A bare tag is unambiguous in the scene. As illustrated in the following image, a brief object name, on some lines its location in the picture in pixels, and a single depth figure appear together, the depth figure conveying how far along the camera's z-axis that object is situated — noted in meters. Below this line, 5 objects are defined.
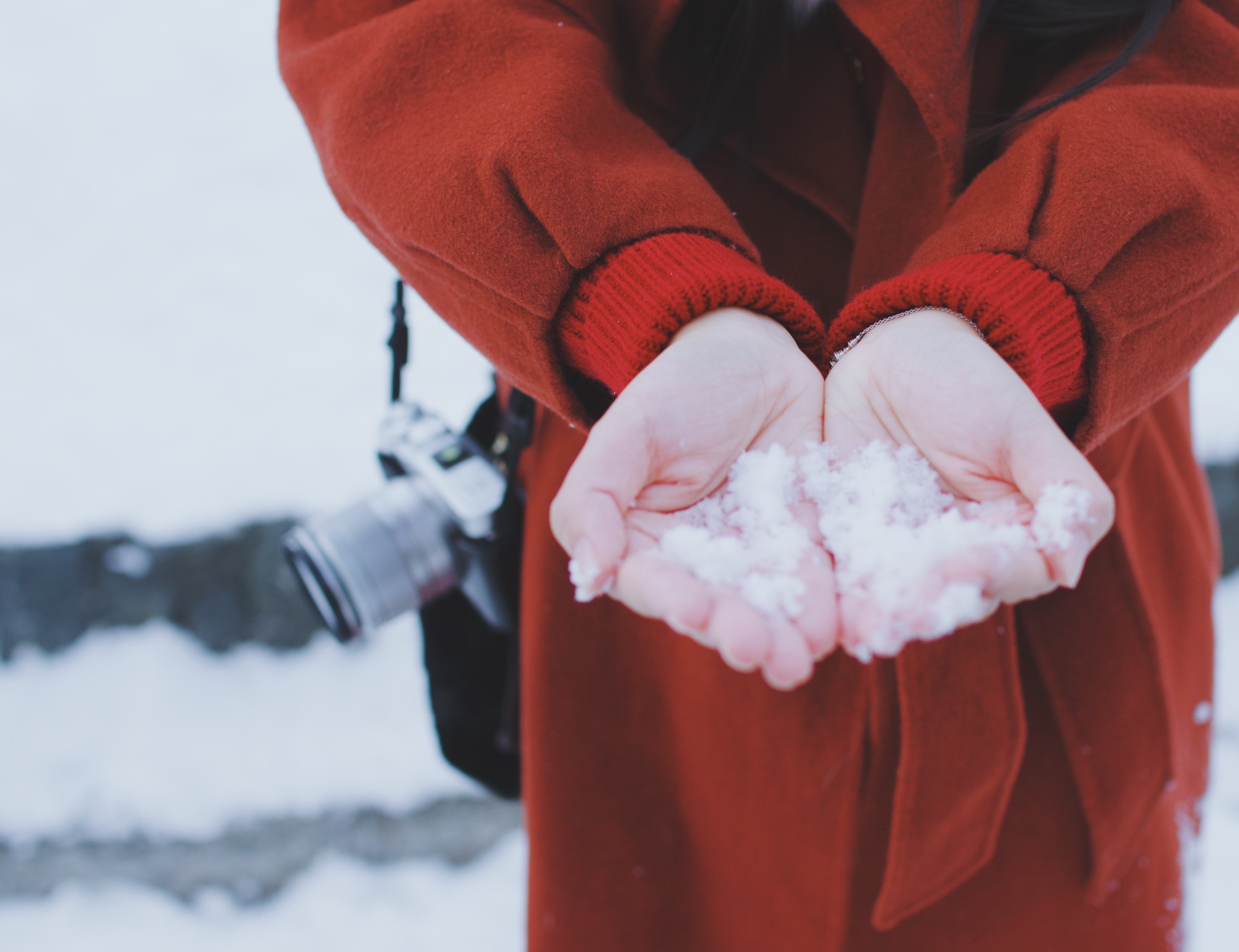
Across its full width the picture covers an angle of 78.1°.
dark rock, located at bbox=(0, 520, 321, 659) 1.57
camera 0.91
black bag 1.03
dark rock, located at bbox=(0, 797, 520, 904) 1.55
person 0.59
